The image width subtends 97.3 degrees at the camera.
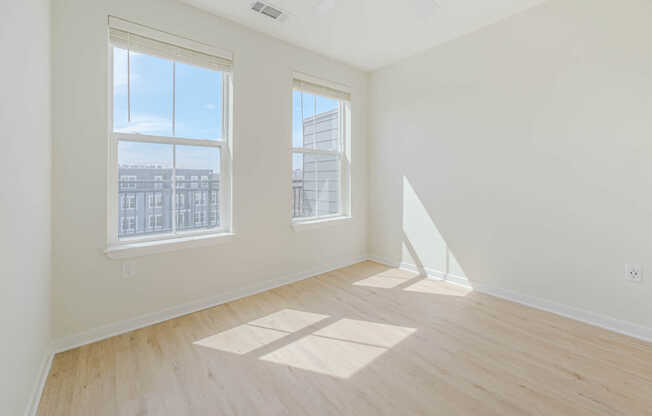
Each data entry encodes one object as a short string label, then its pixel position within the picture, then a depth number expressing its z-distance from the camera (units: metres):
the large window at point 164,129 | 2.26
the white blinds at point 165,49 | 2.20
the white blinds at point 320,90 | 3.36
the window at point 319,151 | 3.46
